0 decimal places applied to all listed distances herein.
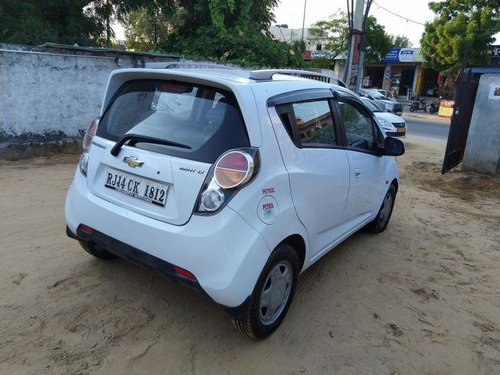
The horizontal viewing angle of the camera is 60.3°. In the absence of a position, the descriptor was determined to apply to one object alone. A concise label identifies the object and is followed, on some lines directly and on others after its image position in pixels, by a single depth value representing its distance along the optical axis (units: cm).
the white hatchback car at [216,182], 248
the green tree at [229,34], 1264
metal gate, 827
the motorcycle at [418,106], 3083
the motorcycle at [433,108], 2958
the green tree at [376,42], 3647
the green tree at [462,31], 2692
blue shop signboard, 3941
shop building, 3881
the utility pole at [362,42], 1087
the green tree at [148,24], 1352
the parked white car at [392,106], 2014
